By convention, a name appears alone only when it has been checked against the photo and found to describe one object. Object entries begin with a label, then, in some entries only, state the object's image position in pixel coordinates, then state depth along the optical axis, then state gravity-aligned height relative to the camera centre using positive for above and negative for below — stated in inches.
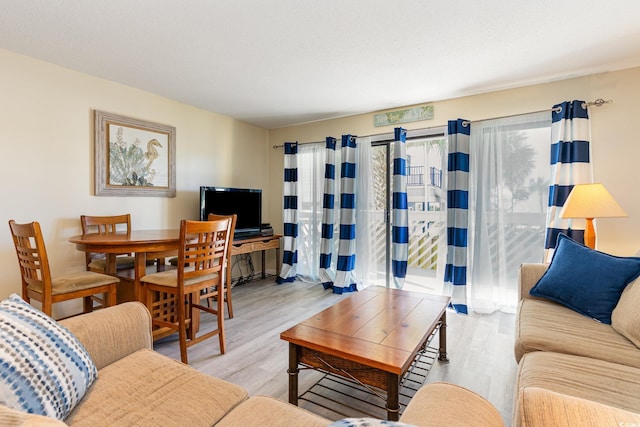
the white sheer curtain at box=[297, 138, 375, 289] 152.4 -1.2
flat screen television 138.0 +1.4
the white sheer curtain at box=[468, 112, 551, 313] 114.8 +2.2
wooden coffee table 52.3 -25.6
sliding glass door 141.7 -0.3
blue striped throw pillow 33.0 -18.7
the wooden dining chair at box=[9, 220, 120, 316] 75.2 -19.6
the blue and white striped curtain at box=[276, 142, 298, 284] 169.3 -4.3
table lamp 84.5 +0.8
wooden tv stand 140.8 -18.1
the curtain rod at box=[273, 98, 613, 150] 103.3 +35.9
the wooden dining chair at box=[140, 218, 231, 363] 82.4 -21.1
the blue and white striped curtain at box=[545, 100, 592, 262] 103.4 +16.2
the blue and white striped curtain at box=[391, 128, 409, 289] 138.8 -1.2
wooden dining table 81.2 -10.3
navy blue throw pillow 66.5 -16.3
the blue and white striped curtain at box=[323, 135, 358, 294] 152.0 -5.3
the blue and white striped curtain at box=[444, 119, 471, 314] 124.1 +1.9
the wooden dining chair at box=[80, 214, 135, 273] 105.0 -7.9
